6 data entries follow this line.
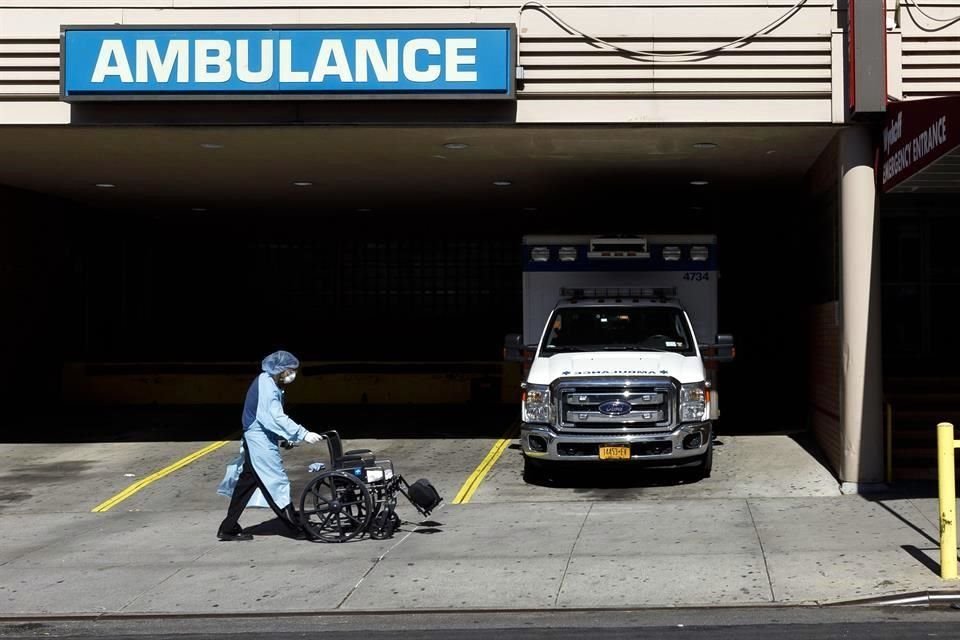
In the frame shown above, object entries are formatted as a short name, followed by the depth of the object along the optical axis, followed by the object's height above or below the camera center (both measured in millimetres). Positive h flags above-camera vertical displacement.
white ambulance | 13930 -259
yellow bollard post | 9391 -1362
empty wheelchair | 11453 -1616
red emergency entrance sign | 10953 +1903
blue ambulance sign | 14109 +3101
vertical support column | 14031 +86
